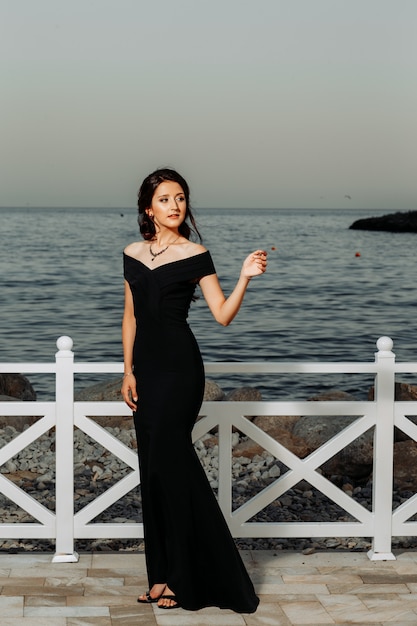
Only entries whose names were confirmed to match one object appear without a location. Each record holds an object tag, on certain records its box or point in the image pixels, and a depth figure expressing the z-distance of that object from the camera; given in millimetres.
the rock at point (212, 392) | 11102
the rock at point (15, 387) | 12898
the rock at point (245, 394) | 11266
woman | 4254
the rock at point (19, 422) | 10844
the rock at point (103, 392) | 11120
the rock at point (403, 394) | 9820
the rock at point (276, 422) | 10289
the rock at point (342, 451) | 8672
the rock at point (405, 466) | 8391
